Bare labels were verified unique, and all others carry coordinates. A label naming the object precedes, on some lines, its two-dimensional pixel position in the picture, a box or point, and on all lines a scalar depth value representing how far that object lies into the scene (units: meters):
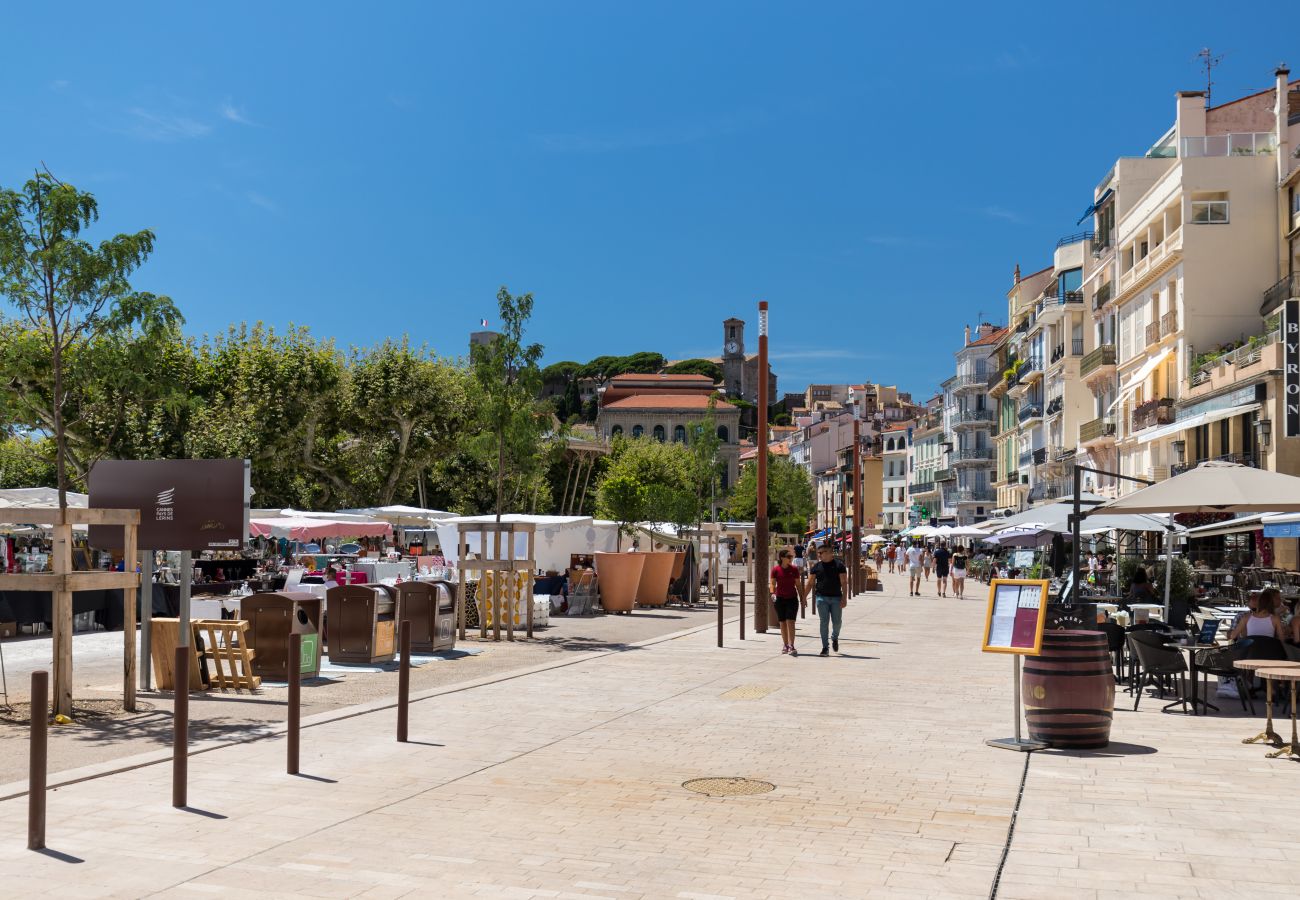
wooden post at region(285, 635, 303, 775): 8.52
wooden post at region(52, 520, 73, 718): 10.68
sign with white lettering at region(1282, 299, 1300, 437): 27.67
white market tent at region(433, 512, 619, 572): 32.12
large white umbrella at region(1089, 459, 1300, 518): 13.14
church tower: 186.12
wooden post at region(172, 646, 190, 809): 7.50
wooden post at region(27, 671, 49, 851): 6.41
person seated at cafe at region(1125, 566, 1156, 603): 21.20
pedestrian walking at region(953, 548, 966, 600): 39.19
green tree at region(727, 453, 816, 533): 101.69
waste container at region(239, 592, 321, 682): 14.30
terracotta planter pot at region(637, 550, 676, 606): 31.27
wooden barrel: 9.80
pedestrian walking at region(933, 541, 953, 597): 39.31
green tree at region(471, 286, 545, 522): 22.70
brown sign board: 12.68
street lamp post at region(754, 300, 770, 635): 22.59
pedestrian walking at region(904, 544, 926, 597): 40.12
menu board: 9.78
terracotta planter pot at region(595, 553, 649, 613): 28.70
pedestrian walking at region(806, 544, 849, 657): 18.09
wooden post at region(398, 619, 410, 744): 9.92
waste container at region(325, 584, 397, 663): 16.19
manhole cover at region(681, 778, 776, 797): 8.09
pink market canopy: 29.14
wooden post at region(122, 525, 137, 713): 11.52
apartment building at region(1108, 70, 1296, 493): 39.50
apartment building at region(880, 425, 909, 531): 125.25
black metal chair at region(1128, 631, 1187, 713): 12.45
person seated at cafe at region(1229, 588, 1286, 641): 12.82
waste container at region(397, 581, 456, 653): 17.45
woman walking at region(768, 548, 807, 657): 18.34
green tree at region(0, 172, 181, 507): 11.89
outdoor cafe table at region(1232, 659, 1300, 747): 9.88
